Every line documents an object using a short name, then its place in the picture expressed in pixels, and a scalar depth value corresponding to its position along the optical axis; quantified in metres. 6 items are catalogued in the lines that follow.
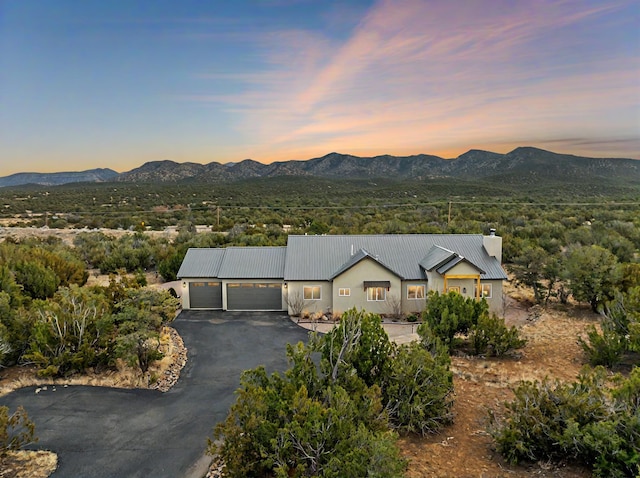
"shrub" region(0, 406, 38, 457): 8.45
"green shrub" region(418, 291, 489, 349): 15.23
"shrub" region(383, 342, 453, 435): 9.25
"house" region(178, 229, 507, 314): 20.92
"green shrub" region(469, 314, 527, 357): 14.49
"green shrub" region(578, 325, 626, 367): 12.87
